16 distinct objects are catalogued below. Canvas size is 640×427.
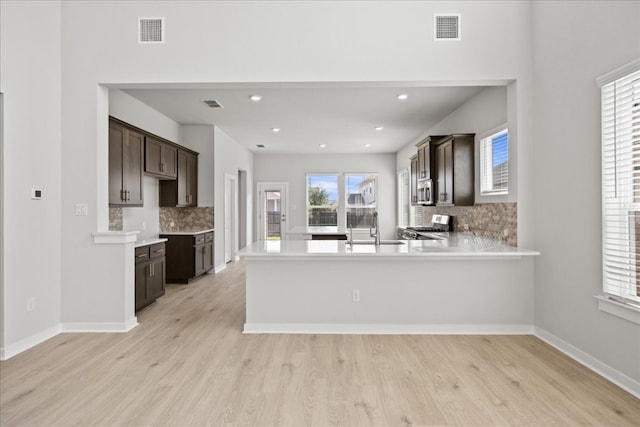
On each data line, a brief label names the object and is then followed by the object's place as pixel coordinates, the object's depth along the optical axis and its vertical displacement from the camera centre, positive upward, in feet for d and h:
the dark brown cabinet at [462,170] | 16.81 +1.90
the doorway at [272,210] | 34.01 +0.29
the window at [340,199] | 33.86 +1.25
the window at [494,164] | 14.66 +1.99
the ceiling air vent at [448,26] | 12.04 +5.95
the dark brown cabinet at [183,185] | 20.66 +1.57
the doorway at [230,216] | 25.83 -0.19
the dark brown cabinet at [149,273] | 14.65 -2.47
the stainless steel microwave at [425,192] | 19.23 +1.10
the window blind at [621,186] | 8.25 +0.59
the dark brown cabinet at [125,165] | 14.51 +1.98
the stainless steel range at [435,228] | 19.93 -0.88
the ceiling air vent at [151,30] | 12.21 +5.94
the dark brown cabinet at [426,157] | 19.02 +2.91
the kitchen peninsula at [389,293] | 12.26 -2.64
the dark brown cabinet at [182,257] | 20.22 -2.34
